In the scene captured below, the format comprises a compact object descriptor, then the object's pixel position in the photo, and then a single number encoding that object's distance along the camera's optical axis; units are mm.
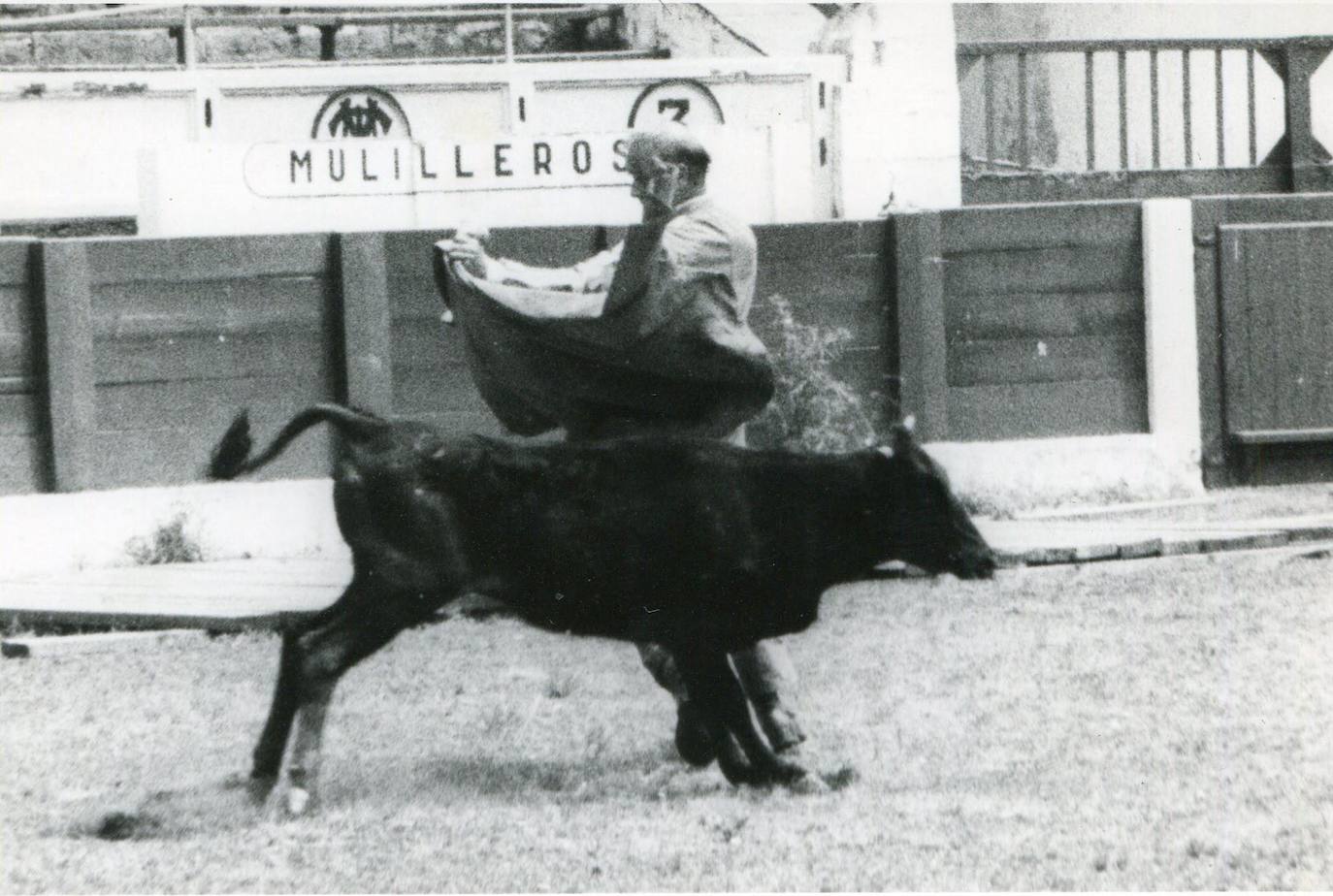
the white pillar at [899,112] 12750
